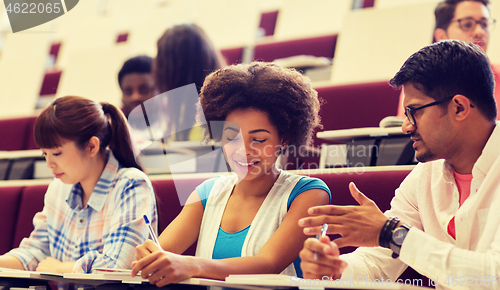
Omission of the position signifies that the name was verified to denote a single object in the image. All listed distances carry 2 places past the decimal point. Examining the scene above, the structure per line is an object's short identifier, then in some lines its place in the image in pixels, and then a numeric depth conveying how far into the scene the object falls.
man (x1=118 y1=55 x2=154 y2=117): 4.58
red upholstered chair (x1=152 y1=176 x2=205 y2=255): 3.68
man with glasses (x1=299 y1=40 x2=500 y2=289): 3.07
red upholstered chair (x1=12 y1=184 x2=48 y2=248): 3.88
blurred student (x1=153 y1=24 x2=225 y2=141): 4.31
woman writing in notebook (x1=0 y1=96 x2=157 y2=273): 3.53
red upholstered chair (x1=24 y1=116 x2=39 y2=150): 4.68
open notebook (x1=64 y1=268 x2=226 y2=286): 3.00
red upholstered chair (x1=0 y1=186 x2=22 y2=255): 3.90
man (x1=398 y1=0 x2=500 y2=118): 4.07
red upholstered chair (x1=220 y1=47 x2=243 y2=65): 5.47
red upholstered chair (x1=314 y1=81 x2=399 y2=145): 4.13
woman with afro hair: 3.30
